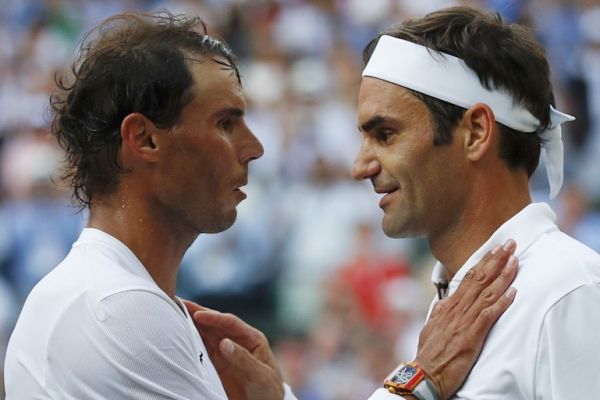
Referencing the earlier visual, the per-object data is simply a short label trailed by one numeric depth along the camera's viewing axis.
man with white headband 6.05
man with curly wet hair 5.64
